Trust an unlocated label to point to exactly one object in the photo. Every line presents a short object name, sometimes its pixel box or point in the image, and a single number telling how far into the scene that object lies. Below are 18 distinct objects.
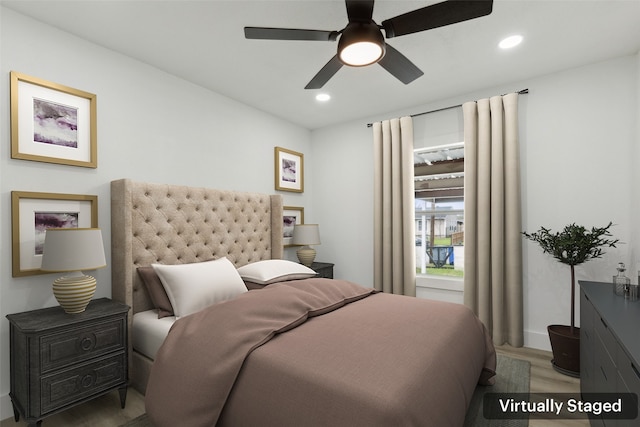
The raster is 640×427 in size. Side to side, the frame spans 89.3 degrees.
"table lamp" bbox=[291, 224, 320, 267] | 4.03
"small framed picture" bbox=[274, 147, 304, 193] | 4.13
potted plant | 2.59
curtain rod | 3.14
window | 3.89
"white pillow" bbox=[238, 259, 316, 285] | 2.95
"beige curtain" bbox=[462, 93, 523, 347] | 3.14
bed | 1.33
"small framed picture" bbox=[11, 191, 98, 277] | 2.07
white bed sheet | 2.20
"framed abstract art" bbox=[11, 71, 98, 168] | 2.11
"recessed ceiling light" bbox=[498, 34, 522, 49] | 2.44
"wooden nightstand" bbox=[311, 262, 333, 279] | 4.04
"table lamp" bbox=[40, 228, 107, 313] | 1.94
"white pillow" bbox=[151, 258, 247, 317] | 2.36
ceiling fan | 1.62
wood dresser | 1.31
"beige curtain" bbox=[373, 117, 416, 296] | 3.78
